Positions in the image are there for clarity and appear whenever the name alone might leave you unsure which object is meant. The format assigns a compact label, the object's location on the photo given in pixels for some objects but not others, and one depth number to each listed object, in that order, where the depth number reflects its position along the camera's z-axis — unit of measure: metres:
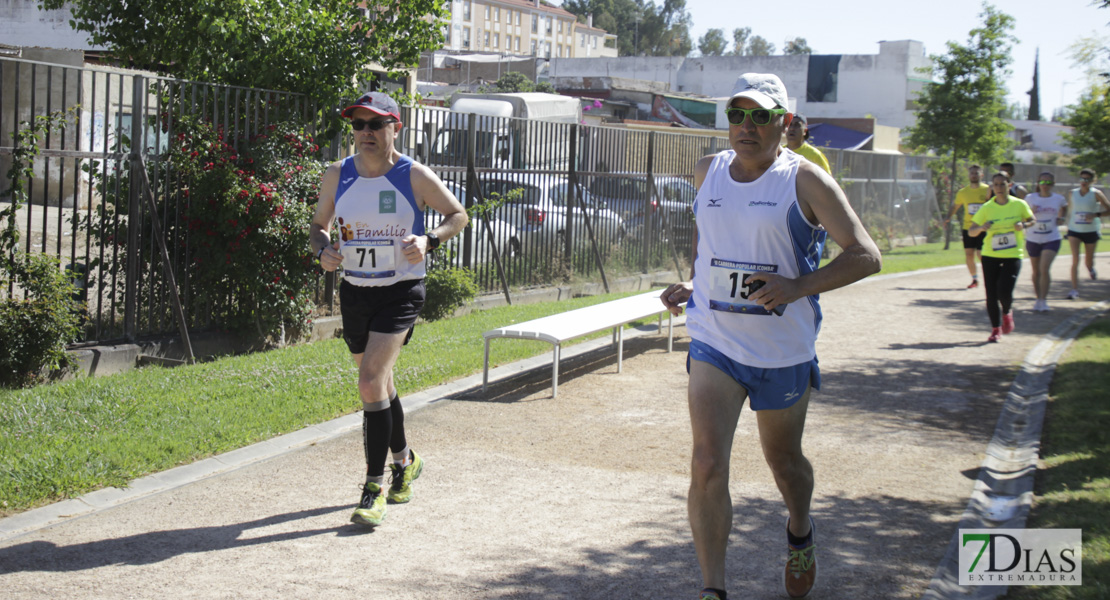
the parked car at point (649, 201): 16.28
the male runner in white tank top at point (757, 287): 3.76
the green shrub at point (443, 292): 11.91
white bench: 8.23
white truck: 12.47
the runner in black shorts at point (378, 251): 5.14
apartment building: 113.19
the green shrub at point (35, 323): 7.24
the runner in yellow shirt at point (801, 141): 7.80
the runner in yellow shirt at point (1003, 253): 11.34
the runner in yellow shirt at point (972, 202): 15.91
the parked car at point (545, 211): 13.69
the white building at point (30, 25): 32.59
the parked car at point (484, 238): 12.46
